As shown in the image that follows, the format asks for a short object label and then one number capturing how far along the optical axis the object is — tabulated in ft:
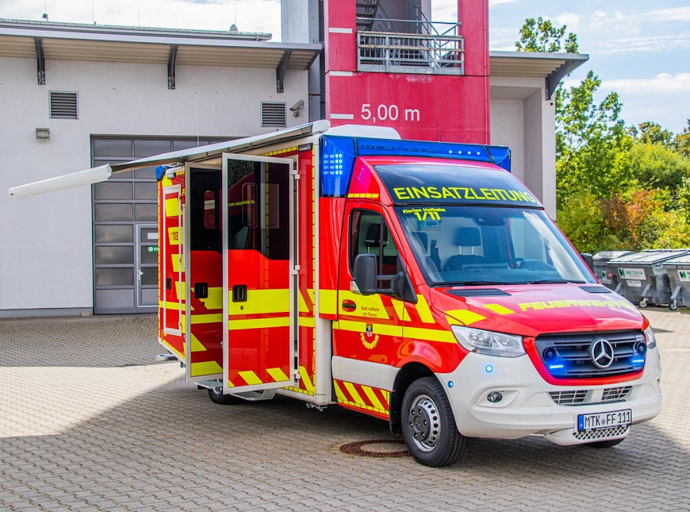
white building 64.95
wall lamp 65.26
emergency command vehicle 20.17
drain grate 23.21
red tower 54.08
